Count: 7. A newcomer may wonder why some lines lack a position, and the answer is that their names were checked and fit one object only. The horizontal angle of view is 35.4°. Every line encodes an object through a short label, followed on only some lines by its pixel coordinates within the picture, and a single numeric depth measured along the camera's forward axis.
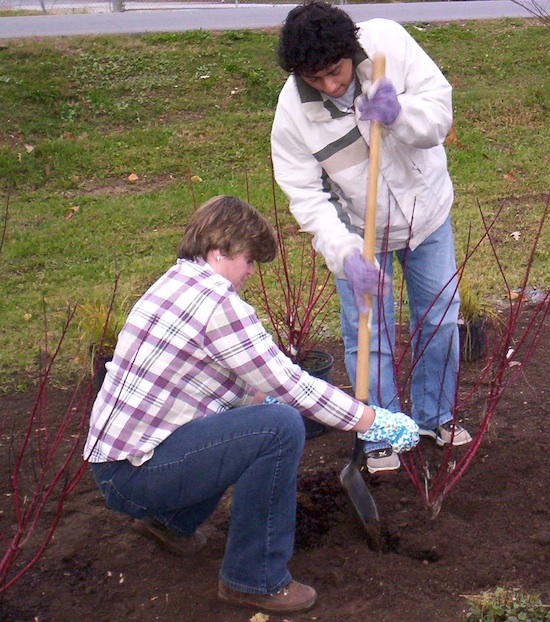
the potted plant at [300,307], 4.08
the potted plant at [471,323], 4.57
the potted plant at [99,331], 4.34
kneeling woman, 2.58
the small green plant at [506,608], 2.53
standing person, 2.90
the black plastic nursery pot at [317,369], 4.03
